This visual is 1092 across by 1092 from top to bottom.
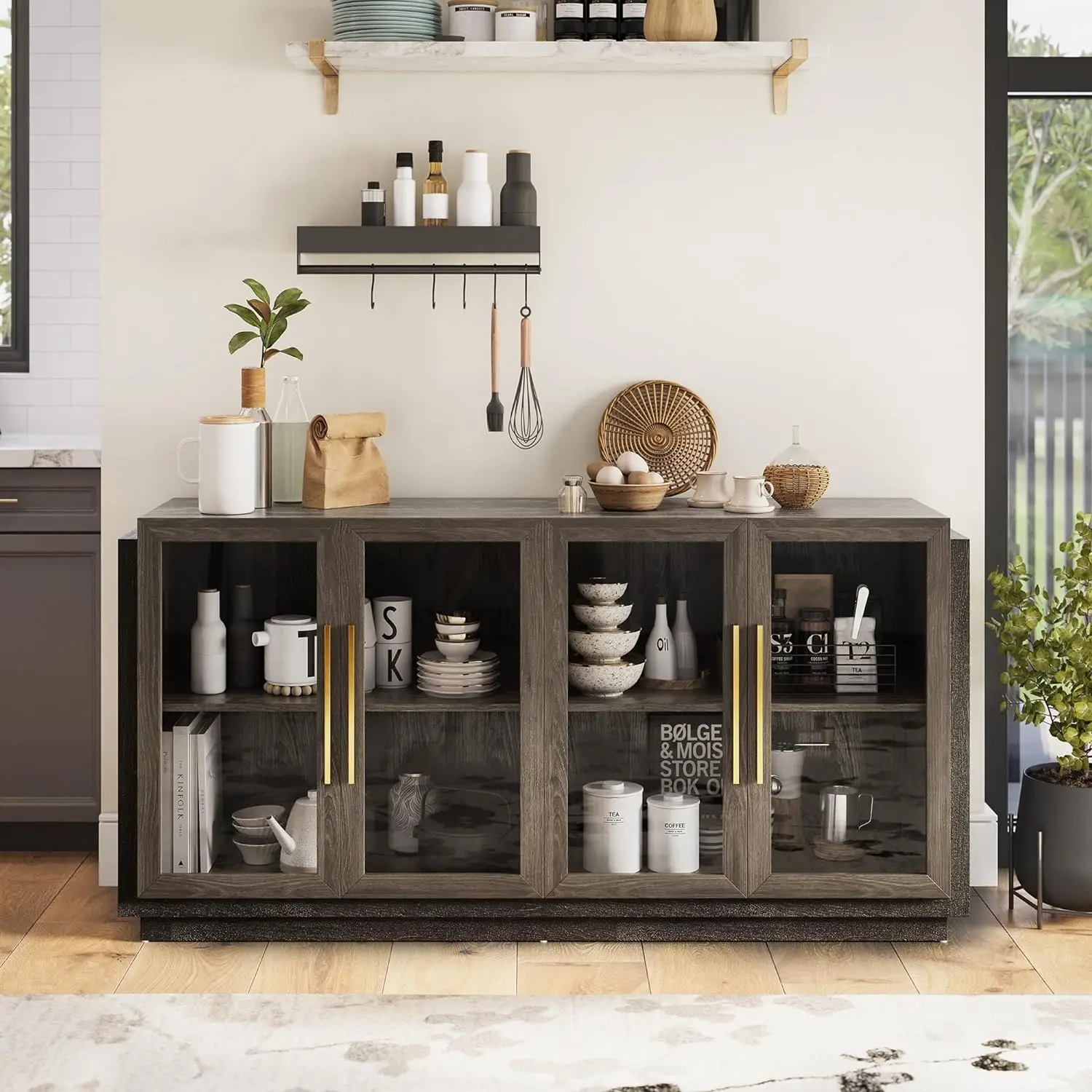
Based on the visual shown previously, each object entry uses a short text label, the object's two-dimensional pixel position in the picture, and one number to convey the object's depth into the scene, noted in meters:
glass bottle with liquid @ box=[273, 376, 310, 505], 3.22
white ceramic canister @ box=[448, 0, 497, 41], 3.24
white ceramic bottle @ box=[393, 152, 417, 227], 3.25
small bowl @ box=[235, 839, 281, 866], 3.09
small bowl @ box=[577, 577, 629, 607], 3.07
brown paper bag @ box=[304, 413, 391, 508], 3.07
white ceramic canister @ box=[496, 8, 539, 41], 3.22
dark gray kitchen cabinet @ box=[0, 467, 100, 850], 3.53
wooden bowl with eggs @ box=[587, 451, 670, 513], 3.08
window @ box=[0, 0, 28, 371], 4.05
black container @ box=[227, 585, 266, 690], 3.08
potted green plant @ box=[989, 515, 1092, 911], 3.13
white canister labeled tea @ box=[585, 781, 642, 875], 3.07
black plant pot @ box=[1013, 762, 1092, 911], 3.14
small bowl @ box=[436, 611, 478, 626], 3.11
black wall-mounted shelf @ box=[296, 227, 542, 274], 3.23
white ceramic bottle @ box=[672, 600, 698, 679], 3.08
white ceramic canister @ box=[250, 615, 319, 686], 3.06
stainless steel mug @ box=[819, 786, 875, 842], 3.08
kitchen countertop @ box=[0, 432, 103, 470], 3.48
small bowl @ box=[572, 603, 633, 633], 3.08
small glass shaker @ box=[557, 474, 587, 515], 3.09
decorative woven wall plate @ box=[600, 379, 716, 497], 3.38
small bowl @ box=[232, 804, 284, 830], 3.09
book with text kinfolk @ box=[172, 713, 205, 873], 3.06
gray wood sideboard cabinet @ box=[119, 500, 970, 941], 3.02
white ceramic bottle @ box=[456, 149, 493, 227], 3.25
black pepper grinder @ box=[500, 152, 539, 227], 3.24
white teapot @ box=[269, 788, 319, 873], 3.08
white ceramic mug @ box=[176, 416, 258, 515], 3.05
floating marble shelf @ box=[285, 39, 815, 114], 3.17
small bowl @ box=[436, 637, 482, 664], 3.11
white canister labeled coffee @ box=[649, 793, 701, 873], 3.08
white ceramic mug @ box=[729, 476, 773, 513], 3.07
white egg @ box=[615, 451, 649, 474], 3.12
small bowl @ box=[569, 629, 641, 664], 3.08
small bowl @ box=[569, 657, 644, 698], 3.08
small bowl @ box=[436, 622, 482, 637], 3.10
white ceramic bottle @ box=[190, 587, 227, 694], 3.07
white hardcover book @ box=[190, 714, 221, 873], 3.07
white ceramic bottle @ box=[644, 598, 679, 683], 3.11
